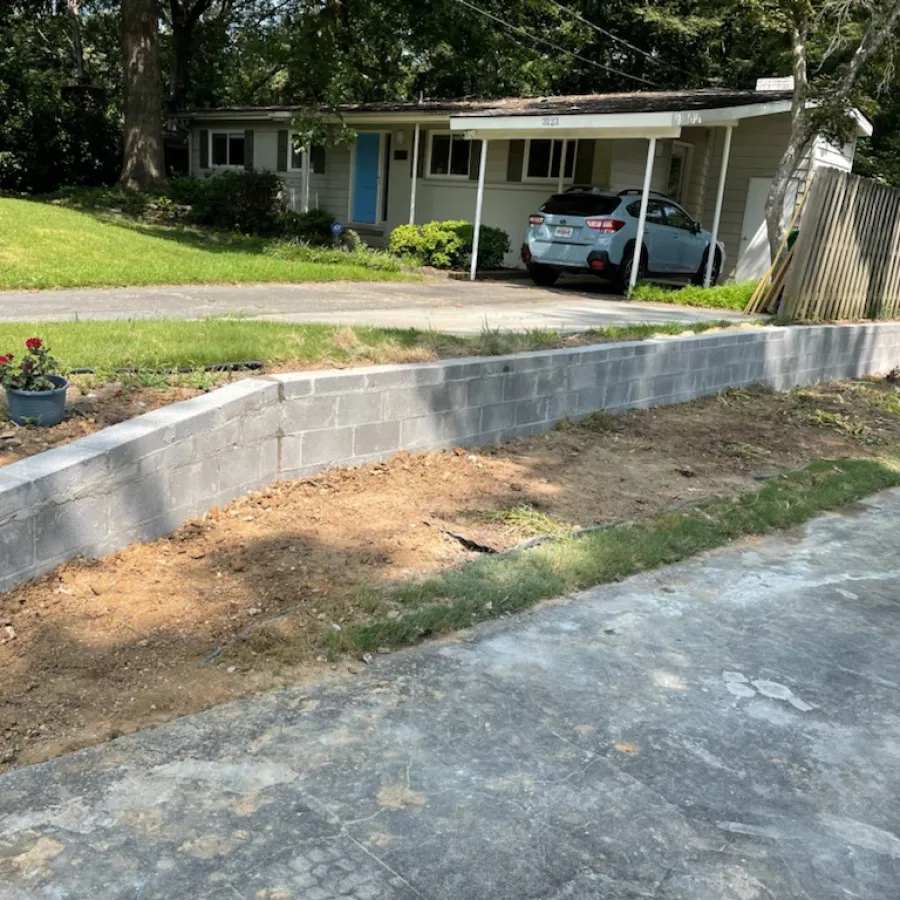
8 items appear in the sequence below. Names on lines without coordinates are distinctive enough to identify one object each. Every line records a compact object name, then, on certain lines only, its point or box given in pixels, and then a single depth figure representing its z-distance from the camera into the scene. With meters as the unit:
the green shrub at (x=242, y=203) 19.64
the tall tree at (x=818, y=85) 13.34
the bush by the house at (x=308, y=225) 19.30
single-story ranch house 15.86
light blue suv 15.20
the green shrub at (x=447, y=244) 17.91
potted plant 4.88
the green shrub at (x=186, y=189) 20.19
